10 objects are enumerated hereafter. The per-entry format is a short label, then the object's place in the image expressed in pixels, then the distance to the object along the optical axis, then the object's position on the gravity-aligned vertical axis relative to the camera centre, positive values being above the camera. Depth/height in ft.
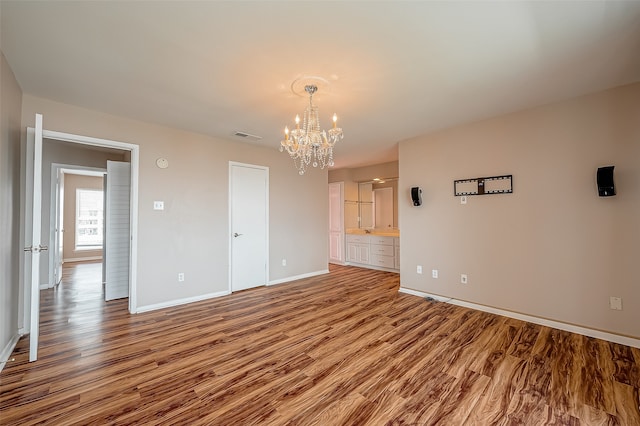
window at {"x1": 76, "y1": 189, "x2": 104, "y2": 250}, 25.03 +0.34
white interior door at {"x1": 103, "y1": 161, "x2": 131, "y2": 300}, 13.92 -0.43
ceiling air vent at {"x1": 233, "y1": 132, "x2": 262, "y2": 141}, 13.42 +4.35
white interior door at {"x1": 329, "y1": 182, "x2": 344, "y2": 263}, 23.07 -0.31
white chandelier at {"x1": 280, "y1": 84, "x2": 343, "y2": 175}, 8.80 +2.75
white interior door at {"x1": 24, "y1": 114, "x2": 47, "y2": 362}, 7.45 -0.68
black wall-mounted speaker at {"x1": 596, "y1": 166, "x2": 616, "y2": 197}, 8.66 +1.10
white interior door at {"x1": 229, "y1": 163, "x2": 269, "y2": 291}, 14.78 -0.30
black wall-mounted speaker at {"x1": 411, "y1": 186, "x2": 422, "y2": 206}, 13.70 +1.14
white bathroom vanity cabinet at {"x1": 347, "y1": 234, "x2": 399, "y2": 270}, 19.93 -2.57
